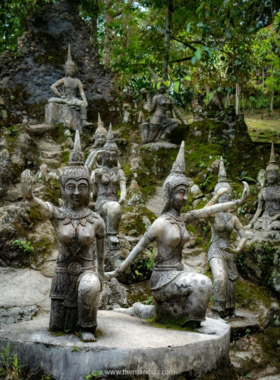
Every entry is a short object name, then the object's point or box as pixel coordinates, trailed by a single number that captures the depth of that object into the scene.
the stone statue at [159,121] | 14.52
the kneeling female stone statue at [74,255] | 4.27
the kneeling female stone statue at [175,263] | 4.67
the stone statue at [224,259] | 6.64
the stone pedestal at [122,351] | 3.84
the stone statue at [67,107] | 15.72
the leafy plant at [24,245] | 8.98
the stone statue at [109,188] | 8.23
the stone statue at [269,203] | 9.88
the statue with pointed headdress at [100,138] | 10.33
